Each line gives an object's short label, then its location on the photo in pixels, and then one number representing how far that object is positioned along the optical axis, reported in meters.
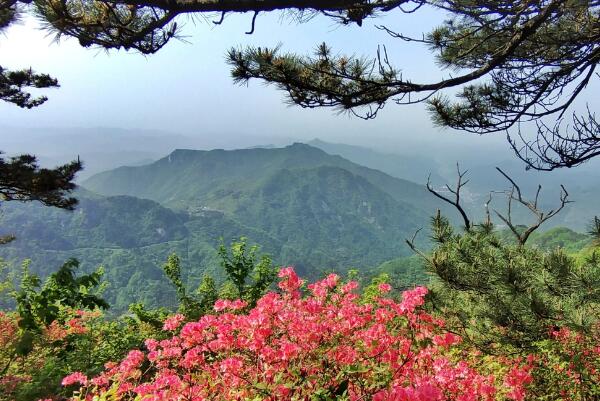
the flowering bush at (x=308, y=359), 2.52
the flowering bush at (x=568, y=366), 3.78
